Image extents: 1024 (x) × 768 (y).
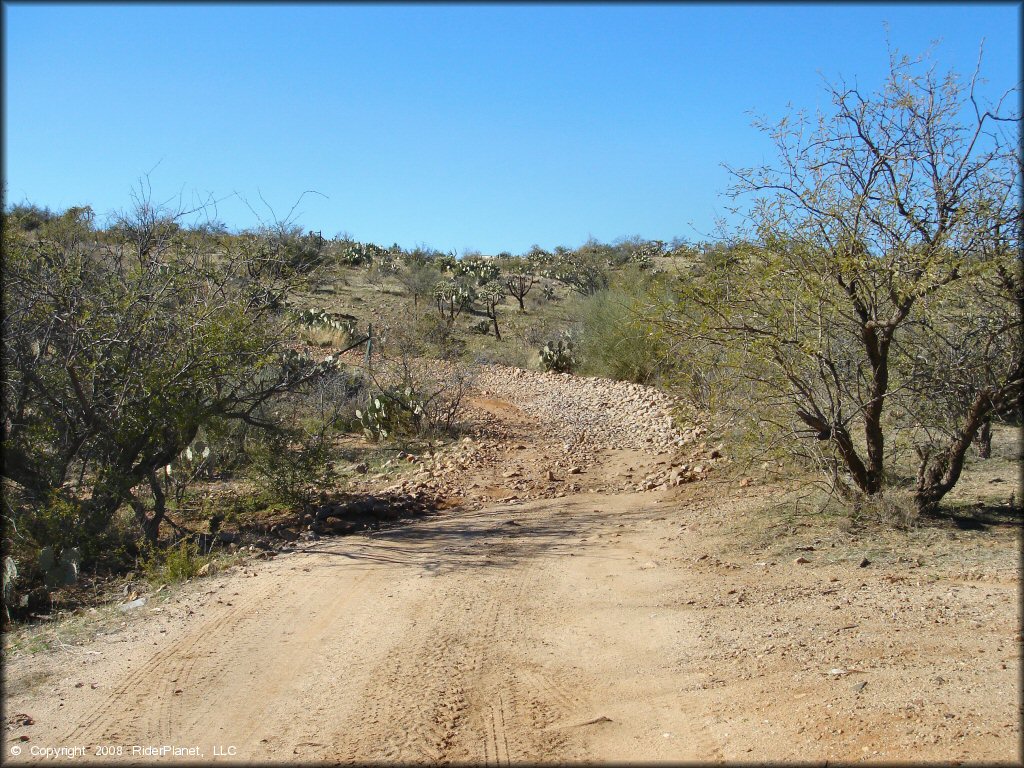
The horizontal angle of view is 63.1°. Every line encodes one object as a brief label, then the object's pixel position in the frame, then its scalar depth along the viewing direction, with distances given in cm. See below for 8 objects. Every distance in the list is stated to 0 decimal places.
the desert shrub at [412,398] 1532
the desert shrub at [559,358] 2388
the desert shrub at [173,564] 762
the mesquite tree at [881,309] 709
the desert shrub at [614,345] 2095
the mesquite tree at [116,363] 830
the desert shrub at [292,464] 1052
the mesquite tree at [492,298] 3102
